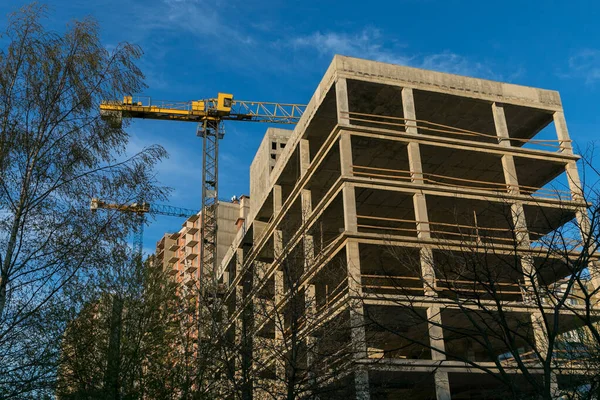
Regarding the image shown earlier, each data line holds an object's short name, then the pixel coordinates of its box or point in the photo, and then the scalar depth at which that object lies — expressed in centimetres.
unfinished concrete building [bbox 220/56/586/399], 2877
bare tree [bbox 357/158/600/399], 2750
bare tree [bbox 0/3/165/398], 1172
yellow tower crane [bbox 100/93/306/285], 6738
